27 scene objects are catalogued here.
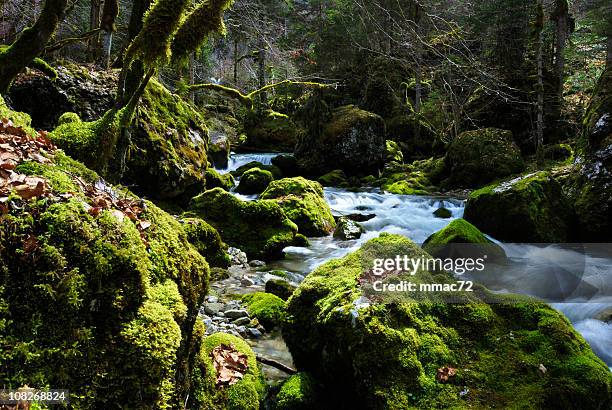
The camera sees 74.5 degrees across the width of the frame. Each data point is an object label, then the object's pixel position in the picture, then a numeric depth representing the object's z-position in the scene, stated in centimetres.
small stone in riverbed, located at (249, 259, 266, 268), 890
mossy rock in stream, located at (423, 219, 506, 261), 725
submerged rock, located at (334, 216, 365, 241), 1118
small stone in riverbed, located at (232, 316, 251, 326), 582
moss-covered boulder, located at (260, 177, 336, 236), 1135
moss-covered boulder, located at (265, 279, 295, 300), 682
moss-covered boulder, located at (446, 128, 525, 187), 1647
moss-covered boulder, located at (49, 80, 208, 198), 953
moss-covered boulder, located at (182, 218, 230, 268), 770
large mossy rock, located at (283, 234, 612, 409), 327
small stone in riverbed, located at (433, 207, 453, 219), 1357
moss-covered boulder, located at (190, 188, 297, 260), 955
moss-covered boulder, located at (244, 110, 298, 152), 2745
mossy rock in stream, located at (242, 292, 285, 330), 596
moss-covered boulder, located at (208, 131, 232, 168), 1972
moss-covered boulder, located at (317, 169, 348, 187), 1886
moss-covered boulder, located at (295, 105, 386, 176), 2006
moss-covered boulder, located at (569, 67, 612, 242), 981
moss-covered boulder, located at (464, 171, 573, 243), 985
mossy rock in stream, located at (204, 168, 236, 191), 1381
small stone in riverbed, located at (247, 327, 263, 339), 560
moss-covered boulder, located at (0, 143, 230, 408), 169
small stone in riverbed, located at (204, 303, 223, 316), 609
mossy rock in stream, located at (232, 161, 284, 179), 1888
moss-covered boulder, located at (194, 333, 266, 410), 308
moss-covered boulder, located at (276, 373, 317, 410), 362
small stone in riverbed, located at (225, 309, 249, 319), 601
